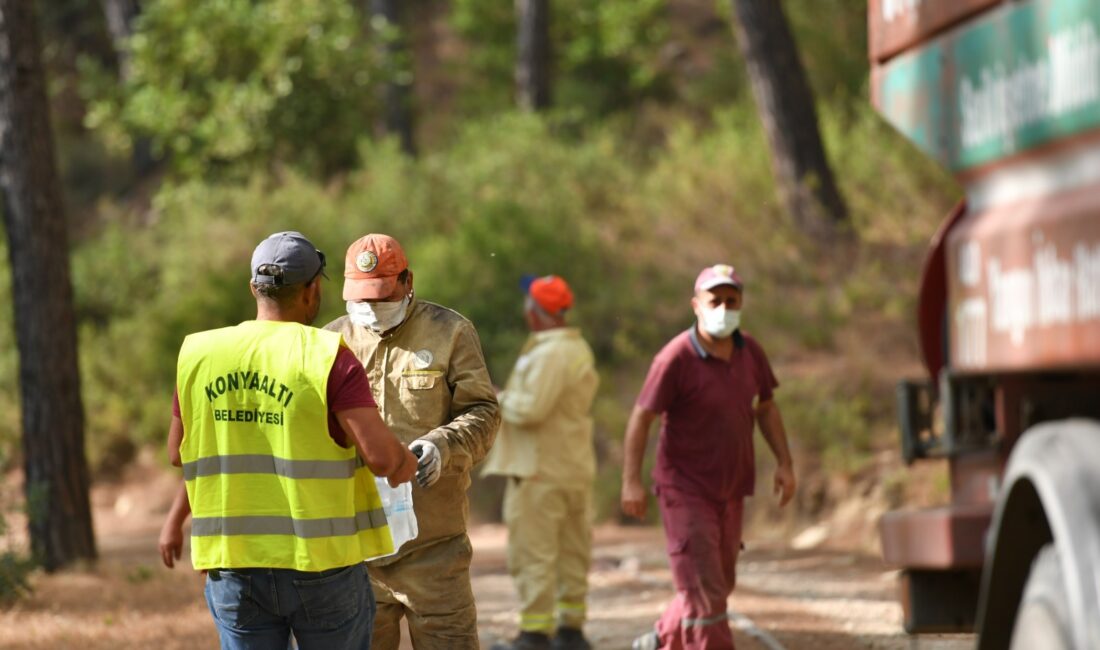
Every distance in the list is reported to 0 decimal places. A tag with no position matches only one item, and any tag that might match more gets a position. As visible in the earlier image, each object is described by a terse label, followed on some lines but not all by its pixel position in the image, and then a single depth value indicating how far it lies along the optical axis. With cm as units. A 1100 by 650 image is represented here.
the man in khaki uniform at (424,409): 1202
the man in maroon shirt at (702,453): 1504
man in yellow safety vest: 992
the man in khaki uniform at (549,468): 1884
